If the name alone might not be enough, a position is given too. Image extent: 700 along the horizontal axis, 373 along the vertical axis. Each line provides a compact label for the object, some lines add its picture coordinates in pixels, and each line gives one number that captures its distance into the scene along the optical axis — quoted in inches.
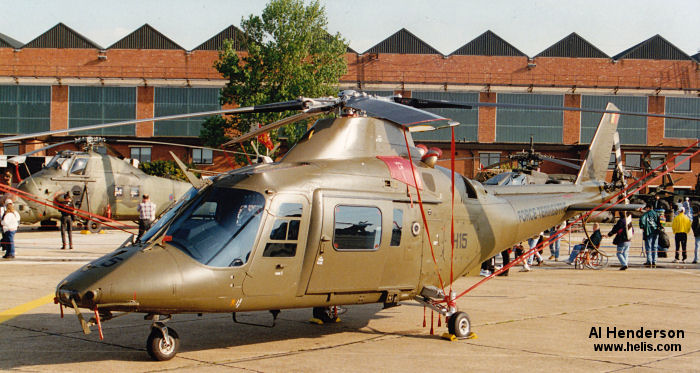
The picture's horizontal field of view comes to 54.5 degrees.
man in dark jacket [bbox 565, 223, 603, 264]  826.2
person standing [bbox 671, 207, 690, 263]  861.2
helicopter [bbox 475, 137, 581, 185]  930.1
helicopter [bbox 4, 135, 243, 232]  1137.4
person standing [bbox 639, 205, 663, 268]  829.2
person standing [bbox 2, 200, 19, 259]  775.3
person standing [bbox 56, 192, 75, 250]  895.7
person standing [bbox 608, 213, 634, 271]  775.2
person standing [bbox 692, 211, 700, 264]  861.4
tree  1964.8
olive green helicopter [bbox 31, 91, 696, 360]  300.5
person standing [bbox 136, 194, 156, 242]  842.8
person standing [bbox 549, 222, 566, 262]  887.7
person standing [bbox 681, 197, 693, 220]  1138.4
